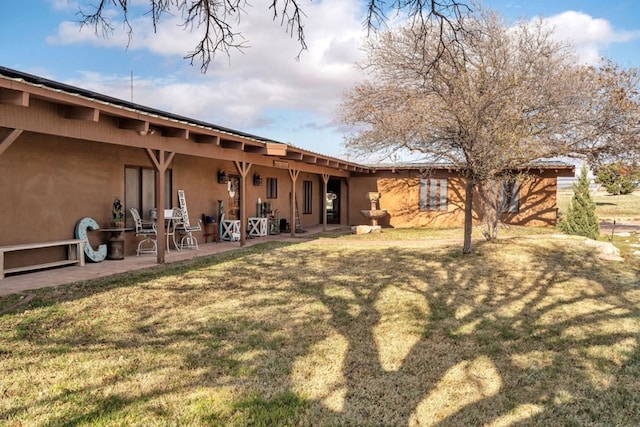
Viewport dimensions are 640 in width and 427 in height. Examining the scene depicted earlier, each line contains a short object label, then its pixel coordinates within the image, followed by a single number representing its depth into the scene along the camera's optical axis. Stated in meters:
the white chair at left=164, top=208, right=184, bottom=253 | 9.48
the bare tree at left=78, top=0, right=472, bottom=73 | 2.83
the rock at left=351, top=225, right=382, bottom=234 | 14.46
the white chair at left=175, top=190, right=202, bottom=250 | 9.97
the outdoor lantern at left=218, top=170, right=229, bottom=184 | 11.77
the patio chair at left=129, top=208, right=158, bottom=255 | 8.59
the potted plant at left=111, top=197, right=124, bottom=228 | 8.19
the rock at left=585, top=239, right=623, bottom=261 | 9.02
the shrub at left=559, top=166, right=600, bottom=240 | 13.41
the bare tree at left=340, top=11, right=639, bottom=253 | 8.00
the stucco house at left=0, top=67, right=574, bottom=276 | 5.76
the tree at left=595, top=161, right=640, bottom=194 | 12.72
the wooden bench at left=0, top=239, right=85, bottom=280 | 6.15
